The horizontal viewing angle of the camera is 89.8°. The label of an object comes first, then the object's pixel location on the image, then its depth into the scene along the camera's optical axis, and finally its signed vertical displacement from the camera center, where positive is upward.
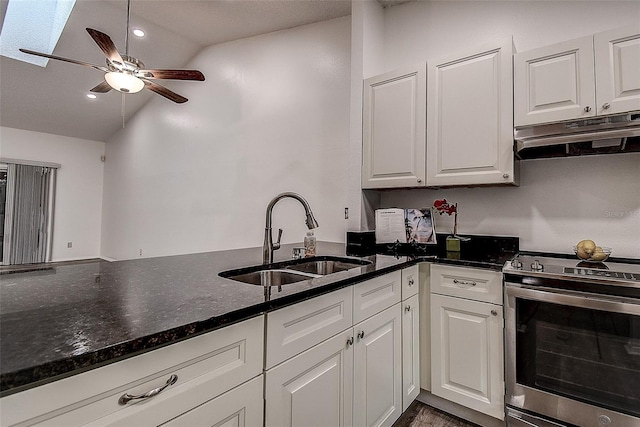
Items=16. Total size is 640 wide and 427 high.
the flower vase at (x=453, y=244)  2.17 -0.12
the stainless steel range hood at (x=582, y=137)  1.50 +0.46
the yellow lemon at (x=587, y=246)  1.71 -0.10
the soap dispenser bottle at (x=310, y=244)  1.95 -0.12
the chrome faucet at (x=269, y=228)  1.68 -0.03
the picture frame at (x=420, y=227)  2.22 -0.01
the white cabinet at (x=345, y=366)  1.00 -0.54
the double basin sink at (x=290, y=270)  1.50 -0.24
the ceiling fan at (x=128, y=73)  2.46 +1.25
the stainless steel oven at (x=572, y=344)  1.33 -0.52
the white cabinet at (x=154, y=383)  0.54 -0.33
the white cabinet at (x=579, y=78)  1.60 +0.79
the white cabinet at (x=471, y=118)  1.91 +0.68
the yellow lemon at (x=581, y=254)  1.72 -0.14
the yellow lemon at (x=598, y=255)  1.71 -0.14
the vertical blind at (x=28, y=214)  6.14 +0.11
